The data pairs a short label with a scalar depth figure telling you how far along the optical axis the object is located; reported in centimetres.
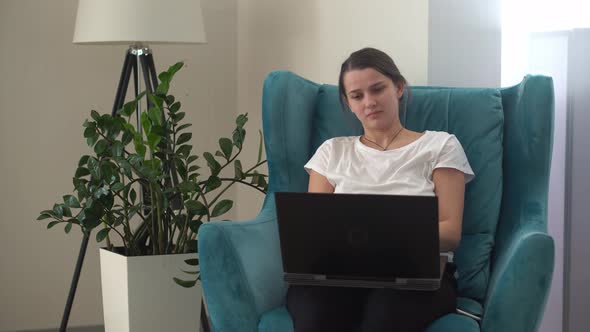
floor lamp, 298
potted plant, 270
